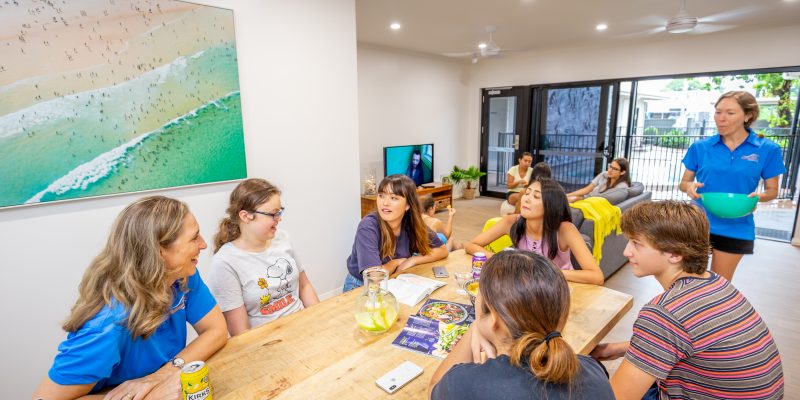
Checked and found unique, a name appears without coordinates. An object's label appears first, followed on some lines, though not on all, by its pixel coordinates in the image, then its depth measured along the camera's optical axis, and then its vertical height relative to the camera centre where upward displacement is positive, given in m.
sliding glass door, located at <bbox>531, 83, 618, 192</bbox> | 5.86 +0.01
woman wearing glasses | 1.56 -0.53
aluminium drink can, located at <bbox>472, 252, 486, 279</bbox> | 1.69 -0.55
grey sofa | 3.08 -0.80
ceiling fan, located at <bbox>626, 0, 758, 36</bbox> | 3.20 +1.13
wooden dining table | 1.03 -0.65
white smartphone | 1.03 -0.65
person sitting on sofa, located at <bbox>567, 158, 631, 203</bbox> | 4.49 -0.56
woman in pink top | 1.98 -0.48
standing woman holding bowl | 2.11 -0.21
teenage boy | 1.00 -0.55
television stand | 6.05 -0.92
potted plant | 6.84 -0.77
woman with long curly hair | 0.93 -0.45
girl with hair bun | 0.73 -0.41
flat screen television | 5.82 -0.43
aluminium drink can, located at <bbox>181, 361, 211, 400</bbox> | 0.92 -0.57
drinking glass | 1.67 -0.64
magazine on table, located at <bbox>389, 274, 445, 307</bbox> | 1.56 -0.64
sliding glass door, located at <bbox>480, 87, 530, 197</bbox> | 6.75 +0.00
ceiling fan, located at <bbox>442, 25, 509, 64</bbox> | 4.27 +0.89
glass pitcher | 1.28 -0.56
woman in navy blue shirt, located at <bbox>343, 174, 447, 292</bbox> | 1.94 -0.52
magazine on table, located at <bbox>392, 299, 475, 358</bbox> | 1.22 -0.65
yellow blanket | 3.12 -0.69
